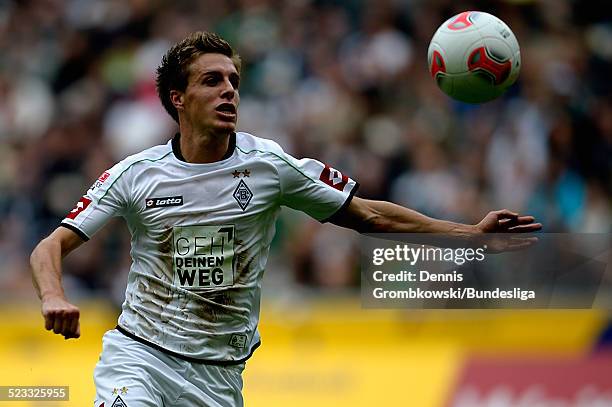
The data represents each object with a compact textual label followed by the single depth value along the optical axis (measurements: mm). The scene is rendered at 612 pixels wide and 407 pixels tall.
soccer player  11812
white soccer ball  13758
